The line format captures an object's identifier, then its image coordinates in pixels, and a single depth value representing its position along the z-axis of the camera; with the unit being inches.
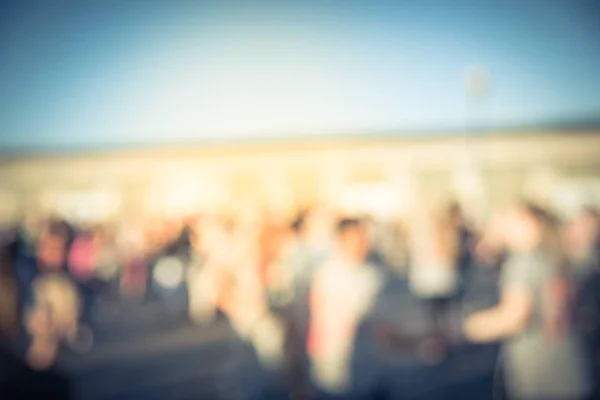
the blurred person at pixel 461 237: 198.8
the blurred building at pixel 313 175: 695.7
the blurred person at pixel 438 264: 198.2
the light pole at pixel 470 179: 719.1
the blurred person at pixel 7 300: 163.6
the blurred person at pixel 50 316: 193.3
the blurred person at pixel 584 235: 219.4
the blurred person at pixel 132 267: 358.6
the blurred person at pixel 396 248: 510.0
